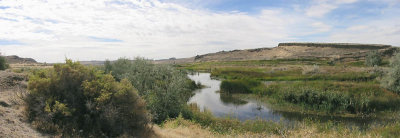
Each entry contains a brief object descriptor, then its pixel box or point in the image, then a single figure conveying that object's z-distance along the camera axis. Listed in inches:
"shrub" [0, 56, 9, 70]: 931.5
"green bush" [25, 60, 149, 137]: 286.7
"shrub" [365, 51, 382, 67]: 2299.7
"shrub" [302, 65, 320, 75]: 1701.3
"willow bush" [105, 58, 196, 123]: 617.9
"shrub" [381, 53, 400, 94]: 918.4
